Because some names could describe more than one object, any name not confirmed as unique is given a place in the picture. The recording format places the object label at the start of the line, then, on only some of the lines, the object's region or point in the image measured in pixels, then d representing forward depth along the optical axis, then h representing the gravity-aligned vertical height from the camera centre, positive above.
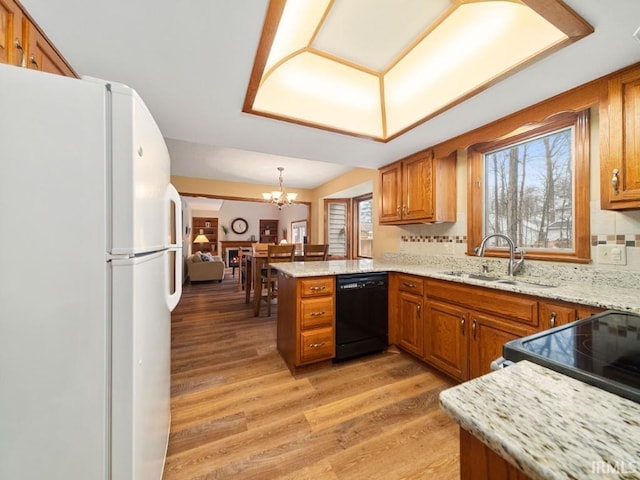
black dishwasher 2.26 -0.71
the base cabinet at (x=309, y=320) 2.11 -0.71
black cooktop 0.52 -0.30
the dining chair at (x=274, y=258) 3.57 -0.27
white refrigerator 0.67 -0.11
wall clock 10.53 +0.64
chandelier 4.81 +0.84
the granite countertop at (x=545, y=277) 1.27 -0.29
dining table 3.81 -0.50
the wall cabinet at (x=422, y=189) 2.48 +0.54
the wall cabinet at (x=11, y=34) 0.92 +0.81
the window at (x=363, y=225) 4.72 +0.30
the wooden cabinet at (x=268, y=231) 11.15 +0.41
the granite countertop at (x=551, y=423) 0.33 -0.30
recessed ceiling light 1.36 +1.27
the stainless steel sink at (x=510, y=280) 1.67 -0.31
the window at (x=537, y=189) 1.71 +0.42
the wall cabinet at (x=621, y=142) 1.33 +0.55
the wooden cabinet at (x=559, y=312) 1.26 -0.40
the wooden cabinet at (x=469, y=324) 1.54 -0.60
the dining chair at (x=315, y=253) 3.76 -0.21
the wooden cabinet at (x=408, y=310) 2.21 -0.67
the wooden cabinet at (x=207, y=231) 10.12 +0.38
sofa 6.25 -0.74
